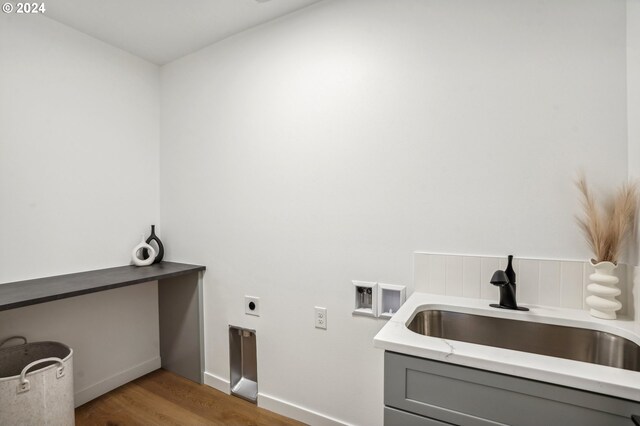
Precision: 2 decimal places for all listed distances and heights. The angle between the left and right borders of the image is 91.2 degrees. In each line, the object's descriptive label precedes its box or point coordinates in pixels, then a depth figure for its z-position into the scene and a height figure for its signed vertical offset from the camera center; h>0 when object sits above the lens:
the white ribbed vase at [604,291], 1.08 -0.29
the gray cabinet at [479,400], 0.75 -0.51
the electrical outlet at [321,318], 1.76 -0.60
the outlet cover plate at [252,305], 2.01 -0.61
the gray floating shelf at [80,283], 1.46 -0.40
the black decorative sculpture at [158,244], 2.39 -0.25
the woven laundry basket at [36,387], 1.38 -0.82
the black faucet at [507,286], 1.18 -0.30
